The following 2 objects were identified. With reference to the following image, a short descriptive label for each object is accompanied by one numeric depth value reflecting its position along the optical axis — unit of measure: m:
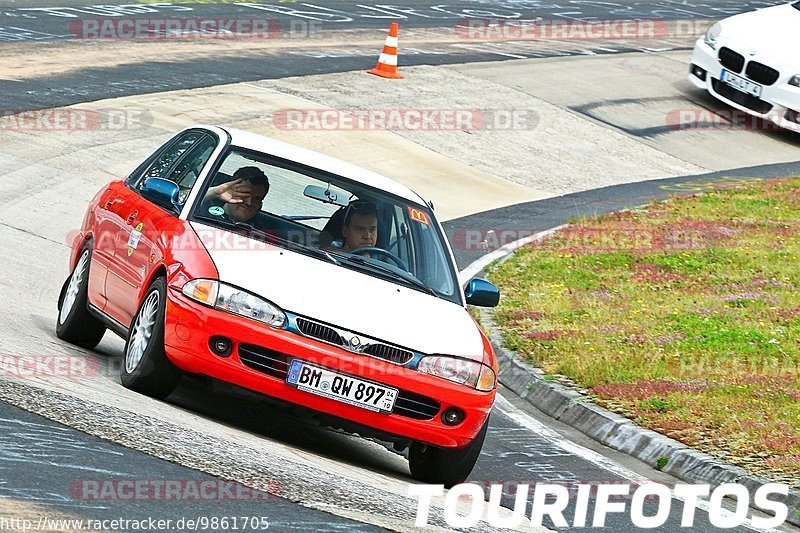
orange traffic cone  47.22
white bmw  45.28
